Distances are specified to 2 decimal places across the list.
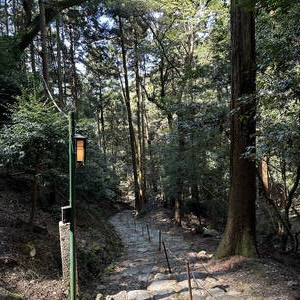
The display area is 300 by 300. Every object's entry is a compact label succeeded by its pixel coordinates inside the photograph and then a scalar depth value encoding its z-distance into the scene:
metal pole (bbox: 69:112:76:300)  4.56
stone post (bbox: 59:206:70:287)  5.00
